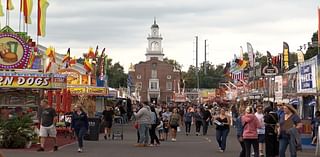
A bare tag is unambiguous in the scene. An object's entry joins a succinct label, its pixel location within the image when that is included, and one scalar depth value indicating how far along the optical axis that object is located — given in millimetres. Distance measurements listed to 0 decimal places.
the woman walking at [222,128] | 20734
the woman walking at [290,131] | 14898
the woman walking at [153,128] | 24266
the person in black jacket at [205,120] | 35019
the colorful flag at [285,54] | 46750
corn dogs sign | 26016
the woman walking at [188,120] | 34656
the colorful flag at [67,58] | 44125
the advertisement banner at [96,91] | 41500
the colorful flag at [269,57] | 48759
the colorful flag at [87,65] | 47291
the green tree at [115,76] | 145500
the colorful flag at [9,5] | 31203
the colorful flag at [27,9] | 30303
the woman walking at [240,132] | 17062
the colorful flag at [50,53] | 39034
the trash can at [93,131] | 27062
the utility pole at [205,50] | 146350
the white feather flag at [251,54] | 48719
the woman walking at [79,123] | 20359
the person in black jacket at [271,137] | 17109
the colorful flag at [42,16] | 29894
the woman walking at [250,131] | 16391
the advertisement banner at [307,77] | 26141
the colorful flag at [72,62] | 46125
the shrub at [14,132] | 20688
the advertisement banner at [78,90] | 39741
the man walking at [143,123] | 23562
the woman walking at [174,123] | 28609
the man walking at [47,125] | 20000
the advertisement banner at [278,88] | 33531
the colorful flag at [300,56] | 39788
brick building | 131250
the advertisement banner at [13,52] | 27078
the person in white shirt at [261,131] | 17797
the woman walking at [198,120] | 35150
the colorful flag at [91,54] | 51375
